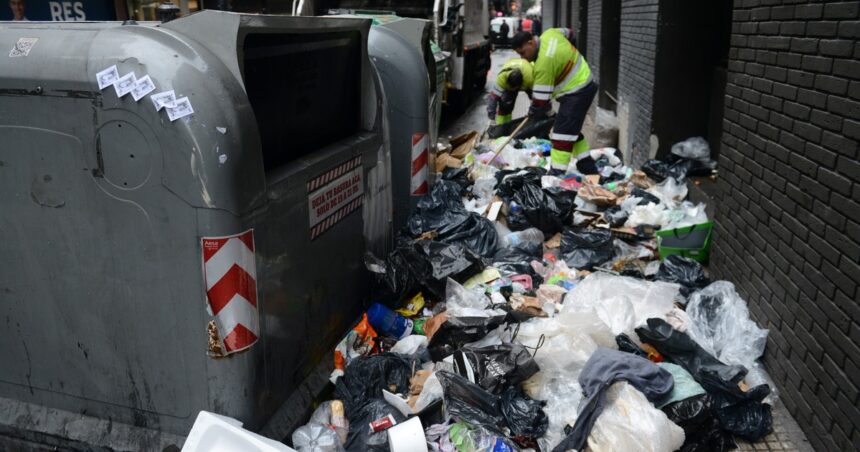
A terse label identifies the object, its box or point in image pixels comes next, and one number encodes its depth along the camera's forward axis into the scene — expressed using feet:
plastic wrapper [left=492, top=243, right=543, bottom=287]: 14.34
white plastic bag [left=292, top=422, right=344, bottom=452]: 8.74
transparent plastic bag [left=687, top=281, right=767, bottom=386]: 11.17
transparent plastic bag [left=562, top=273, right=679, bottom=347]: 11.66
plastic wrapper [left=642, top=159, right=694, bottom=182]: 19.76
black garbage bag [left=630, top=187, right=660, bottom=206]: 18.88
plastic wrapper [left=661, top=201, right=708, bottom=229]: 16.69
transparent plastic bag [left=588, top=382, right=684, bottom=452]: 8.54
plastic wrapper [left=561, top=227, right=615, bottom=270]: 15.42
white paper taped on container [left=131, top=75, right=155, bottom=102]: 6.72
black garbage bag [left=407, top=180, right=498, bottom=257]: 14.88
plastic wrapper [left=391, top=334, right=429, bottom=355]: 11.05
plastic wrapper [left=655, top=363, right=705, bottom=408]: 9.52
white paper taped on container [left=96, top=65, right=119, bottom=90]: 6.81
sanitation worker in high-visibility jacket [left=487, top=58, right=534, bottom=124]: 26.25
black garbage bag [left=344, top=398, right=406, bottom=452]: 8.87
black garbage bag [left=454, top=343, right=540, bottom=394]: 9.45
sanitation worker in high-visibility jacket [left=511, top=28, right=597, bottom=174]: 22.20
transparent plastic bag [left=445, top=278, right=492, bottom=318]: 12.26
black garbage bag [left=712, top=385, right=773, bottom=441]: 9.66
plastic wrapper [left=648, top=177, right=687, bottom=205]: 19.07
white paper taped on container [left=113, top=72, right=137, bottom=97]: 6.76
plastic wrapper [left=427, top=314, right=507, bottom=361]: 10.52
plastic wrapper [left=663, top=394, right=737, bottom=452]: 9.27
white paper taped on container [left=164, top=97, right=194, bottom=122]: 6.69
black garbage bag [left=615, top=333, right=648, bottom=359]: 10.78
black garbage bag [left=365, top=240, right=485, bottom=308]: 11.87
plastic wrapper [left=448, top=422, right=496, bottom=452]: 8.73
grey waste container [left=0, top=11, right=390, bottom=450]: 6.91
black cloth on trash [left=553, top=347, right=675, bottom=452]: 8.95
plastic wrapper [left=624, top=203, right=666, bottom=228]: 17.80
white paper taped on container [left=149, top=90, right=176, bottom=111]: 6.69
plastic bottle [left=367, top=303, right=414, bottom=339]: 11.49
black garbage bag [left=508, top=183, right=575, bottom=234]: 16.80
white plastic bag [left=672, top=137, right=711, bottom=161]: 20.43
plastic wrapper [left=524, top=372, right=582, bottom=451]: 9.22
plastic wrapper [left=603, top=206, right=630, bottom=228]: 17.84
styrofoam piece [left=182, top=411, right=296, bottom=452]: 7.36
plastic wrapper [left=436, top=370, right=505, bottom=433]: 9.04
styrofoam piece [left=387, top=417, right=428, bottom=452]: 8.49
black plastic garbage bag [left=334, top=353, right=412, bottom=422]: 9.71
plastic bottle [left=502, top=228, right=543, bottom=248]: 16.01
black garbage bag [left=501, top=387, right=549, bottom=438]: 9.10
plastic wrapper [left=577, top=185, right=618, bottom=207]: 18.76
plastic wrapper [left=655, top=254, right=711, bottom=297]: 13.82
